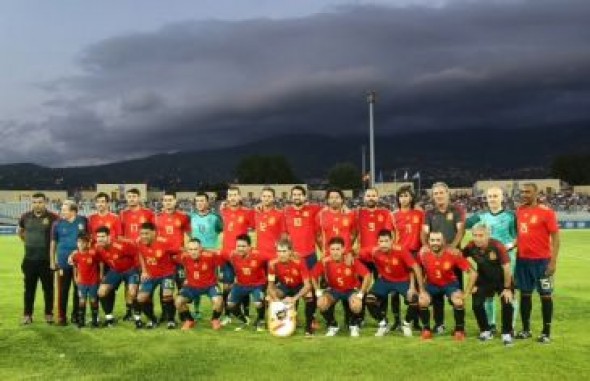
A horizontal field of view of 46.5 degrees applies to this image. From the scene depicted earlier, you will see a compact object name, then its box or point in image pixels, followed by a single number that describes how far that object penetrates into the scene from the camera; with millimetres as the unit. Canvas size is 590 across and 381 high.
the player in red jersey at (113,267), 10734
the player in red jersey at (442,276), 9336
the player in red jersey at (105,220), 11172
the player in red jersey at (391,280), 9805
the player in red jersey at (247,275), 10641
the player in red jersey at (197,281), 10570
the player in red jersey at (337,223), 10703
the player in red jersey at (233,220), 11375
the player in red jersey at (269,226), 11289
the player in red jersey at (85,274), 10727
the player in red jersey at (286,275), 10188
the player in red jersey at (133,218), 11391
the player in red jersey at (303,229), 11164
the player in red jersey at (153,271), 10594
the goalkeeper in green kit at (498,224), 9430
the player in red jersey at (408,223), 10320
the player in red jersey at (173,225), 11195
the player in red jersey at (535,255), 9094
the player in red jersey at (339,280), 10000
